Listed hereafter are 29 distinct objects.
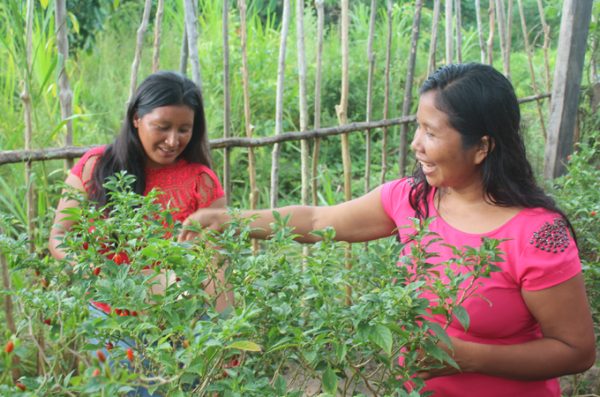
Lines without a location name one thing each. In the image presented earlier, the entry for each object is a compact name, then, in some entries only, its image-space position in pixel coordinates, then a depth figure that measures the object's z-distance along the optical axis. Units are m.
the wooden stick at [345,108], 3.02
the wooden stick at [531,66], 4.92
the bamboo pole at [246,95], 2.67
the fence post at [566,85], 3.72
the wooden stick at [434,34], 3.48
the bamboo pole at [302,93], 2.89
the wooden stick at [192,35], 2.42
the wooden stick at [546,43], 5.09
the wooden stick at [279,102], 2.80
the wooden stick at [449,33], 3.67
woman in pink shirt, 1.52
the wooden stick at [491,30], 4.29
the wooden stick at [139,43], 2.41
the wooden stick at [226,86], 2.55
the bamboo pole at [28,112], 2.22
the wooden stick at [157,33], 2.47
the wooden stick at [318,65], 2.96
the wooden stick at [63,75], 2.23
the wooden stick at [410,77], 3.38
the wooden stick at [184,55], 2.58
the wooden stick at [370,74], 3.21
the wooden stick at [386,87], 3.30
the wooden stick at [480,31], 4.30
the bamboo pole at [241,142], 2.15
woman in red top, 2.07
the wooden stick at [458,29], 3.91
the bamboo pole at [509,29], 4.43
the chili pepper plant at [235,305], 1.03
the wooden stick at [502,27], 4.39
